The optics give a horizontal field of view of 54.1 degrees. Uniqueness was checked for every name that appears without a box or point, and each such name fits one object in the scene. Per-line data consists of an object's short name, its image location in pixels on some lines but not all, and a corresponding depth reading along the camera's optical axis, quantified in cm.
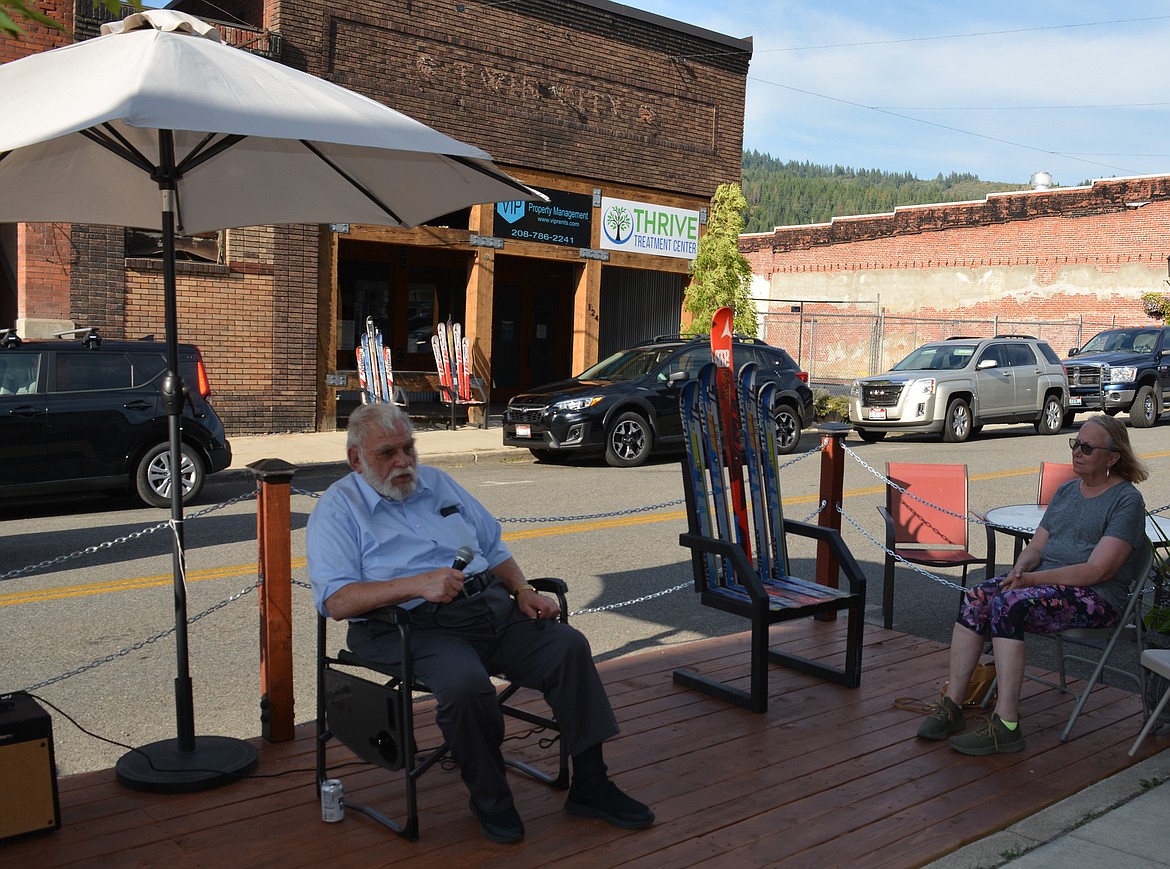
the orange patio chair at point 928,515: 718
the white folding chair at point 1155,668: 480
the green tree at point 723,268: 2153
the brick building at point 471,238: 1669
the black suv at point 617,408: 1524
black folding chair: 389
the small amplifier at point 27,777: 384
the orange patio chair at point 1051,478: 752
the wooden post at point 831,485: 683
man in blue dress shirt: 395
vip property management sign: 2062
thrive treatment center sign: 2211
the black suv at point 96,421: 1077
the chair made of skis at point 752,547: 536
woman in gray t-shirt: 496
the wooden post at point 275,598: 479
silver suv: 1914
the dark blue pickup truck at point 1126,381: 2223
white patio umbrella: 379
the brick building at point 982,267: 3547
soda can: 405
